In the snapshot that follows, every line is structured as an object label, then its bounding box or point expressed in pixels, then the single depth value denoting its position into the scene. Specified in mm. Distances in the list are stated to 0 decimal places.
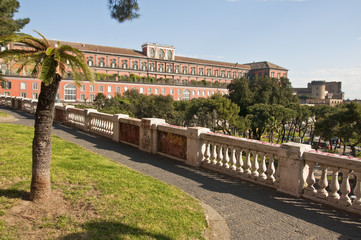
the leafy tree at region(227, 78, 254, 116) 65938
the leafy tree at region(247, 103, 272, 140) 43031
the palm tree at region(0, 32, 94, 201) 3936
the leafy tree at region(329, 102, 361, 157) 28359
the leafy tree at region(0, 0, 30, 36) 15195
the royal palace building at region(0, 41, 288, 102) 67125
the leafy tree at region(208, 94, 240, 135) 47203
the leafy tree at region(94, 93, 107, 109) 59172
